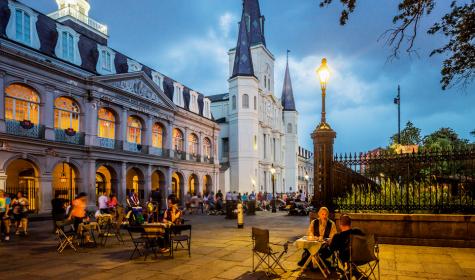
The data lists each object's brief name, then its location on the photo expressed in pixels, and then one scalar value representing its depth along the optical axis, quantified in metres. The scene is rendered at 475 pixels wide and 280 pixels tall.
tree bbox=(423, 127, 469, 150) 26.40
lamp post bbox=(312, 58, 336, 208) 11.25
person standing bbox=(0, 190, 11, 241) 12.09
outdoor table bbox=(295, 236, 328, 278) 6.65
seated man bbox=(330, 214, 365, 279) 6.10
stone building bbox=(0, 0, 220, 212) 19.52
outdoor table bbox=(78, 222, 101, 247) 10.55
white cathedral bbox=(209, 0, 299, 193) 42.38
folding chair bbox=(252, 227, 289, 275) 6.83
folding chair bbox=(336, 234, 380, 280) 5.79
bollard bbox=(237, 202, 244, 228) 15.11
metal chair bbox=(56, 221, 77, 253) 9.96
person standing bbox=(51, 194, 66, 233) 12.84
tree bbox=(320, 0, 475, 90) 7.17
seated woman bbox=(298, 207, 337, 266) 7.26
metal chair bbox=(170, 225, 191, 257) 8.58
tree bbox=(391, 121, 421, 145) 32.38
